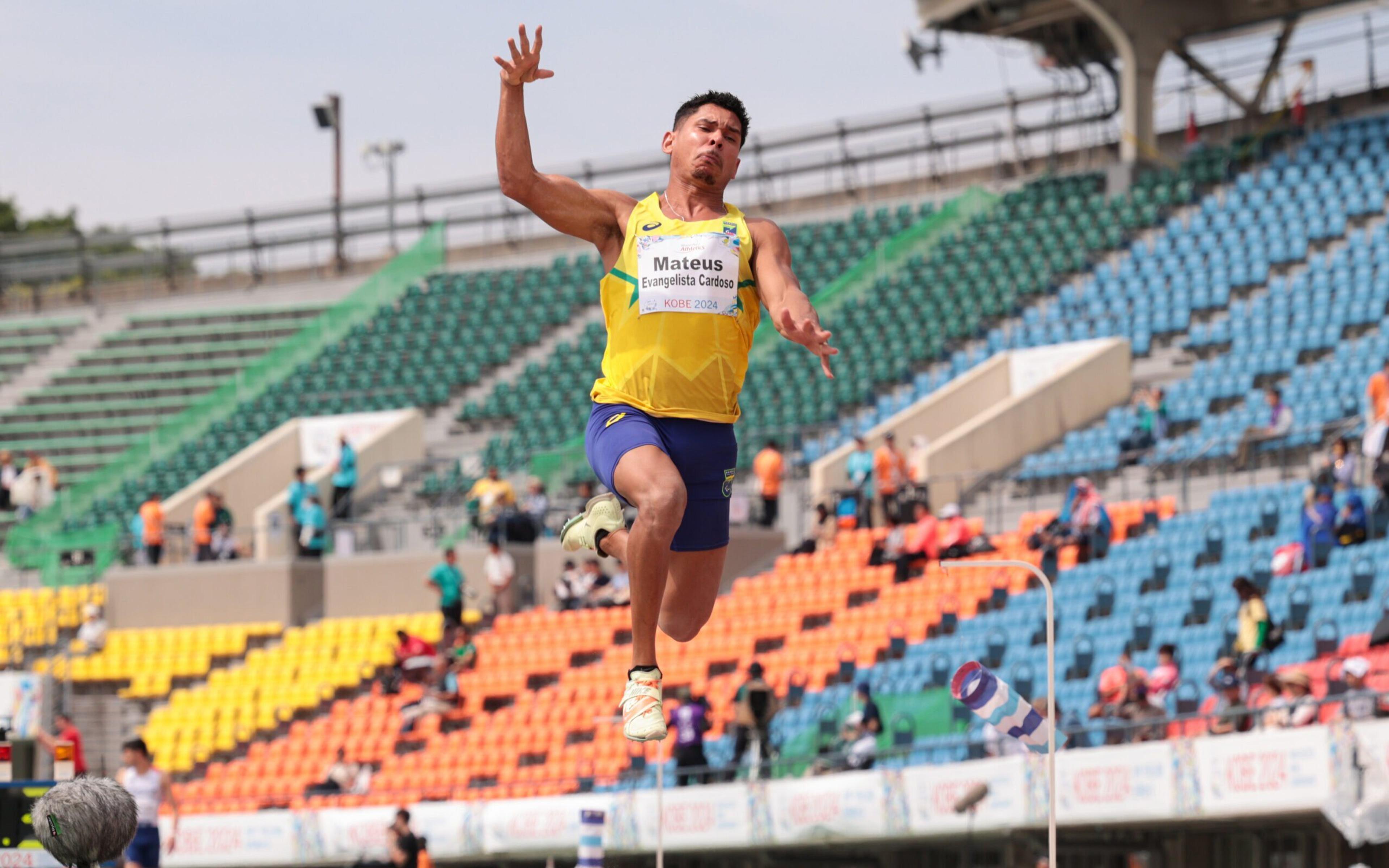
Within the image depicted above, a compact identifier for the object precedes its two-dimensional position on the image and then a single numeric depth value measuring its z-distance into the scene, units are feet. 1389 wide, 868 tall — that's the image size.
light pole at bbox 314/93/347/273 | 134.62
